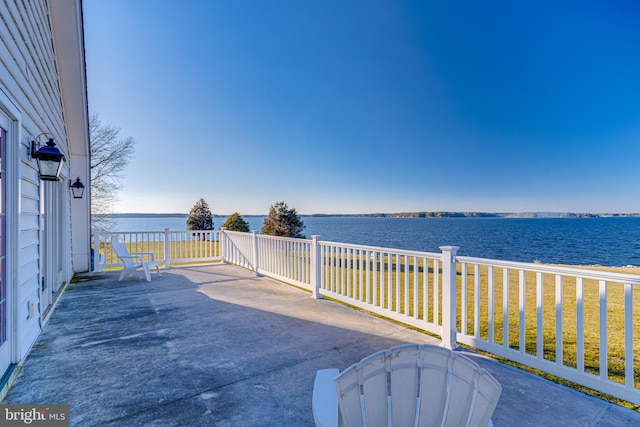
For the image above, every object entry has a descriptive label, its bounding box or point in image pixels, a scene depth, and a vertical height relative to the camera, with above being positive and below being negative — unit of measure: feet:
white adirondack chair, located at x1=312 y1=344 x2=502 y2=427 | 2.93 -1.89
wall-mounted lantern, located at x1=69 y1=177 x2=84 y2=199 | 18.84 +2.01
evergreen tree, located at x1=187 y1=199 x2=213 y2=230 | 73.67 +0.26
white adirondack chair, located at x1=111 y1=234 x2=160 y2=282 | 18.76 -2.71
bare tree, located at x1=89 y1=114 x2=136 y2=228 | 40.27 +8.09
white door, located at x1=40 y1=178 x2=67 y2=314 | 12.28 -1.01
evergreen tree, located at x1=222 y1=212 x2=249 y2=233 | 63.21 -1.42
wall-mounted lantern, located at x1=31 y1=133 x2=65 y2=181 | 9.47 +2.01
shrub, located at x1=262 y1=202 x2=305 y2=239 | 60.13 -1.07
